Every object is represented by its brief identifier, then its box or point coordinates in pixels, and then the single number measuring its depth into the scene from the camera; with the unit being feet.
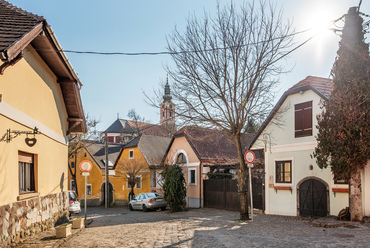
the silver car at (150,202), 87.92
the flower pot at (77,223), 45.27
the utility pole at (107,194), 100.53
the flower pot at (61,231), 35.14
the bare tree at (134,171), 113.60
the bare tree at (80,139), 115.44
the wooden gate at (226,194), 67.84
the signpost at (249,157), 48.96
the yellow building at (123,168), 116.57
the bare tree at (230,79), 49.29
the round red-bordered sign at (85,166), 57.72
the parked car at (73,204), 78.48
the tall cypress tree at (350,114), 41.24
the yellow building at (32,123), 27.63
